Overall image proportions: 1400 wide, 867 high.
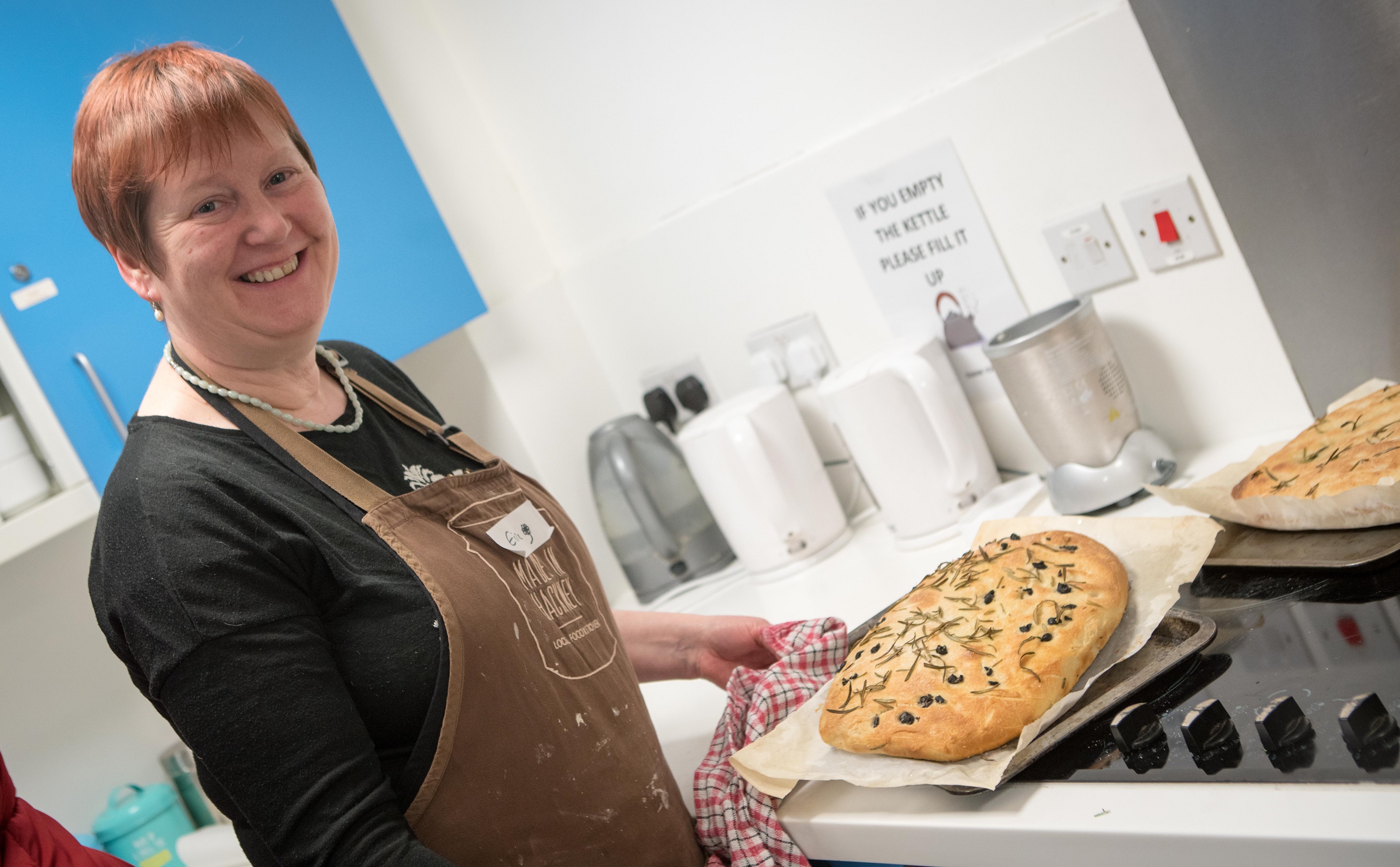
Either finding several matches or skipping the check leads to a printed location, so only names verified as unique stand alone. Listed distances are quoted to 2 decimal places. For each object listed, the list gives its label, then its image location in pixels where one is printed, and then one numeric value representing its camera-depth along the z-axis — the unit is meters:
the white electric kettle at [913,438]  1.45
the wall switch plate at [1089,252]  1.37
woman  0.78
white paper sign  1.47
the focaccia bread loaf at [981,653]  0.86
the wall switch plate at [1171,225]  1.29
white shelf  1.35
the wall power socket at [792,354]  1.69
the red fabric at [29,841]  0.93
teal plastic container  1.65
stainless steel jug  1.77
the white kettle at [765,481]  1.59
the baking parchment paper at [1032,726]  0.85
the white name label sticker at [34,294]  1.35
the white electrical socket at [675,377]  1.87
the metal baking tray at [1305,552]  0.89
